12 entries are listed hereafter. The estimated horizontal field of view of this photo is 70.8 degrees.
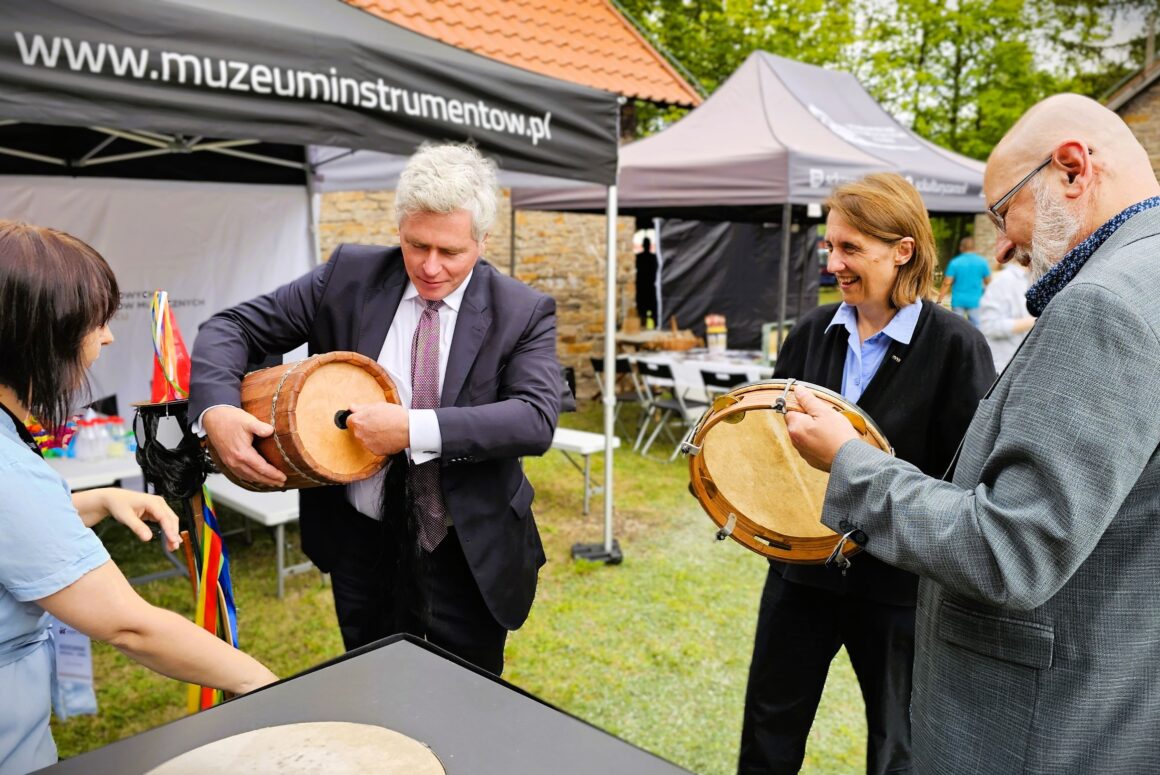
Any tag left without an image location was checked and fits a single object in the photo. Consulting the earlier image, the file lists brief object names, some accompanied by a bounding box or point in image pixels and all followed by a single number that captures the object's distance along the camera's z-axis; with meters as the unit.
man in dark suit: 1.95
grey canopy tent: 6.43
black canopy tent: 2.16
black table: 1.09
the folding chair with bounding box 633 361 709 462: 7.34
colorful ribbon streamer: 1.95
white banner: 4.54
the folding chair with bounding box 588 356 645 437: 7.70
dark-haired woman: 1.18
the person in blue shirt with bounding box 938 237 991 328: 9.49
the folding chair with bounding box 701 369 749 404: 6.98
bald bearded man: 1.09
